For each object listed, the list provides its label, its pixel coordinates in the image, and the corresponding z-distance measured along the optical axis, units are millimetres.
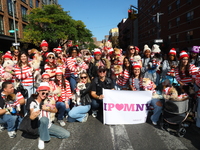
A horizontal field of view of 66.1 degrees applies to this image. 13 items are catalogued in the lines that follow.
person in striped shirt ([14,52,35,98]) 4348
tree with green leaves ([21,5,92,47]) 21938
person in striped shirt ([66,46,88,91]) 5250
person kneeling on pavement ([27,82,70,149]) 2895
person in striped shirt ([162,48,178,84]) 4867
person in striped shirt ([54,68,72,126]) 3998
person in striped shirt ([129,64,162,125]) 3924
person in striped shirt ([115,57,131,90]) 4754
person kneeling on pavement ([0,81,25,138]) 3291
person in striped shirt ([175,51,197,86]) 4023
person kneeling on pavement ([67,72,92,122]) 4083
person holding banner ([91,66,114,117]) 4277
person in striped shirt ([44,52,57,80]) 4512
